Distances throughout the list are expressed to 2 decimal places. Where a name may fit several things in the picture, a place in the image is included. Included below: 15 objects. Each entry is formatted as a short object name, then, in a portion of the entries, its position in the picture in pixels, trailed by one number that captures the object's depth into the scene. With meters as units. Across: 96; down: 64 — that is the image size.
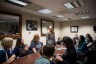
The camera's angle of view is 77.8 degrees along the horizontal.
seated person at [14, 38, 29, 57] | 1.94
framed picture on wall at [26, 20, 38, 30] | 2.91
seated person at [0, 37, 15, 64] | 1.11
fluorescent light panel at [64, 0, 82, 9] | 1.95
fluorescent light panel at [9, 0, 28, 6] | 1.82
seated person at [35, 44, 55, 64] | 0.78
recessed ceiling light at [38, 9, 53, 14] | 2.60
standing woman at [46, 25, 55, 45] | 2.39
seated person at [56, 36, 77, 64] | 1.21
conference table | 1.22
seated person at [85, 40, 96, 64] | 1.30
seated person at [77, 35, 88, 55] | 2.18
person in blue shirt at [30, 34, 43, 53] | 2.07
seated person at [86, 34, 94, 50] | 2.56
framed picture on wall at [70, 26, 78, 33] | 4.63
